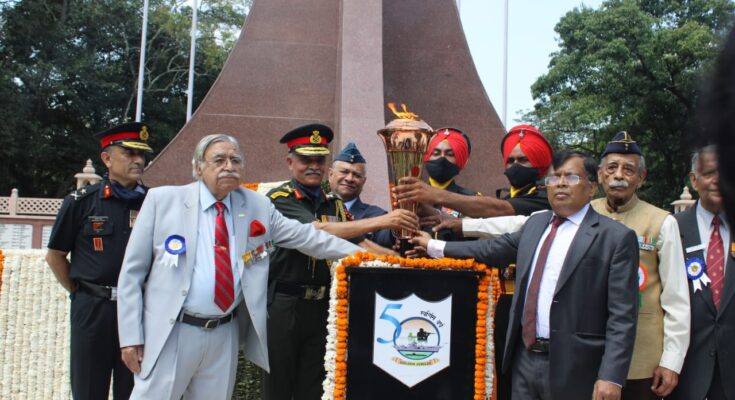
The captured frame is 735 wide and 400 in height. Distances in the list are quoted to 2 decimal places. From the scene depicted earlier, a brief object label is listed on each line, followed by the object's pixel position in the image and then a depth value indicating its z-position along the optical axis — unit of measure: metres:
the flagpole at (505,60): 13.75
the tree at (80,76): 26.48
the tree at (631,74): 23.02
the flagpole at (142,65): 13.78
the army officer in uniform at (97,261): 3.68
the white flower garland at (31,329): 4.40
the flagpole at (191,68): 14.02
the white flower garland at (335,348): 3.33
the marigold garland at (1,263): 4.33
